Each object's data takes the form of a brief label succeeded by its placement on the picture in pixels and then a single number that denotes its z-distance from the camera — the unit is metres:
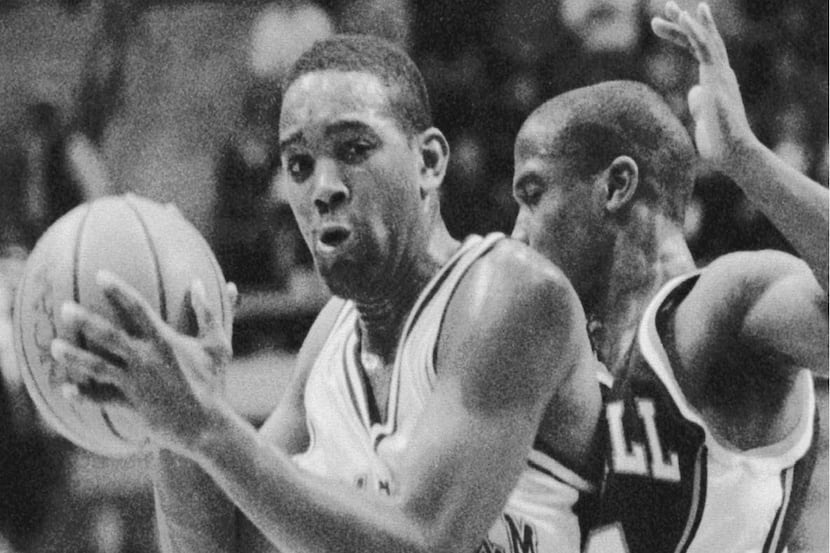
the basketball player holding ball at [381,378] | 5.37
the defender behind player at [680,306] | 5.58
